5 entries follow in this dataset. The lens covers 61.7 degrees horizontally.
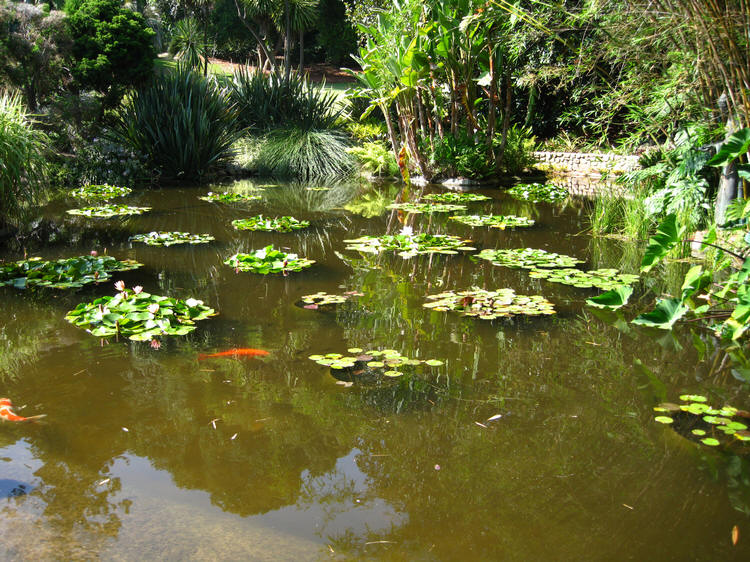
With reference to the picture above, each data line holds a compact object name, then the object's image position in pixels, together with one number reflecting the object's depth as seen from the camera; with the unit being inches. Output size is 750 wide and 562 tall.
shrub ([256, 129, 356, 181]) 512.1
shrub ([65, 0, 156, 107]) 482.0
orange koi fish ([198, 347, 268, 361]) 132.8
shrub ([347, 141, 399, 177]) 506.9
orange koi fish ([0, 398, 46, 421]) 103.3
